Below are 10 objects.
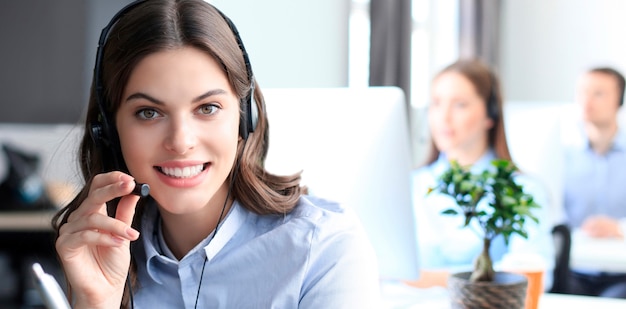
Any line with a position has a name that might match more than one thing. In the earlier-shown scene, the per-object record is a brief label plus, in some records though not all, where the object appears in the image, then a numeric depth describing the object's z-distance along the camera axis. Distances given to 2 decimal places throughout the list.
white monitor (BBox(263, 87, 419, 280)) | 1.37
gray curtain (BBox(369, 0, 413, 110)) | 4.01
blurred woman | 2.36
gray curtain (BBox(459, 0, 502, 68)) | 5.19
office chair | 2.87
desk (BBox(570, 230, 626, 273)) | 2.75
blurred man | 3.70
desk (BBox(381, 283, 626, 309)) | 1.63
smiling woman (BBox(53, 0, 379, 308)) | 1.11
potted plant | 1.36
